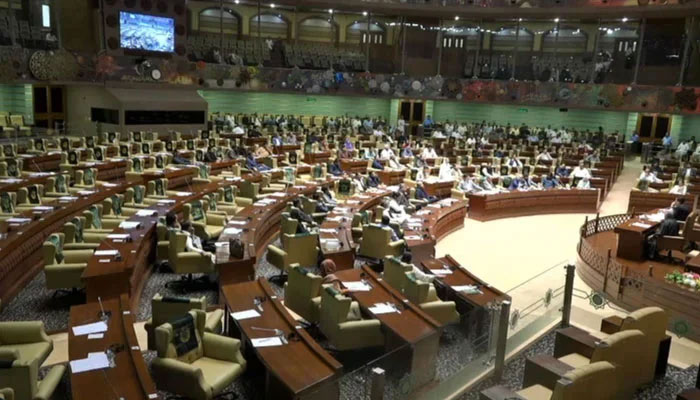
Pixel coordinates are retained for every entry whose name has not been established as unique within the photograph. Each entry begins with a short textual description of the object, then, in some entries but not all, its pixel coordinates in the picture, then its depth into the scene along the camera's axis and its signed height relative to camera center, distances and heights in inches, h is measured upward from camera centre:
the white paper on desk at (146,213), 407.5 -79.8
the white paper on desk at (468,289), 321.7 -94.5
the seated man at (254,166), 654.9 -68.3
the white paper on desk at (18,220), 360.1 -79.3
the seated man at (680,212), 515.3 -71.8
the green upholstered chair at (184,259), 341.4 -91.7
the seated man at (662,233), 468.1 -83.1
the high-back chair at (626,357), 221.6 -91.9
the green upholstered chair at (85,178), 511.2 -72.1
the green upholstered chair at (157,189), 492.1 -75.6
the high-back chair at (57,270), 303.9 -91.1
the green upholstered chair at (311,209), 501.0 -85.8
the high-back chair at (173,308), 244.4 -86.0
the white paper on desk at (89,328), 224.7 -90.3
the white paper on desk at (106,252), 318.0 -84.8
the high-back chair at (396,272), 319.9 -88.3
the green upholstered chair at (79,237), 346.9 -87.7
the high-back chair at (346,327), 256.1 -94.6
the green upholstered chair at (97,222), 387.7 -84.9
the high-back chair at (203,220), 411.8 -86.1
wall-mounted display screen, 899.4 +105.5
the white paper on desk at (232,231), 388.5 -84.6
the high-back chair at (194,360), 206.5 -96.0
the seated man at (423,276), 320.2 -88.8
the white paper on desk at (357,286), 295.3 -89.1
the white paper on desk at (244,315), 247.3 -89.2
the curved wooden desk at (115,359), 186.4 -91.3
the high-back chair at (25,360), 189.6 -94.7
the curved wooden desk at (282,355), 198.5 -91.9
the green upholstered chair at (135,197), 459.8 -78.3
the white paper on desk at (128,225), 372.8 -81.0
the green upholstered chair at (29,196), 431.5 -76.4
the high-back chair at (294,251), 372.2 -91.9
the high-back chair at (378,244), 414.3 -93.2
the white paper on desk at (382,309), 268.4 -90.6
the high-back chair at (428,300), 294.0 -94.8
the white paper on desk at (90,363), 197.9 -91.6
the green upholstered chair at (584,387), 188.7 -87.9
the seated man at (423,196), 630.5 -87.2
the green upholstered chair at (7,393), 169.9 -88.5
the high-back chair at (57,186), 474.0 -74.2
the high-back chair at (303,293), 286.5 -91.9
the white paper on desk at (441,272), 347.3 -92.6
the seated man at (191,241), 348.4 -84.7
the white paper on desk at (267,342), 224.9 -91.0
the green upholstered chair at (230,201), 485.9 -84.3
